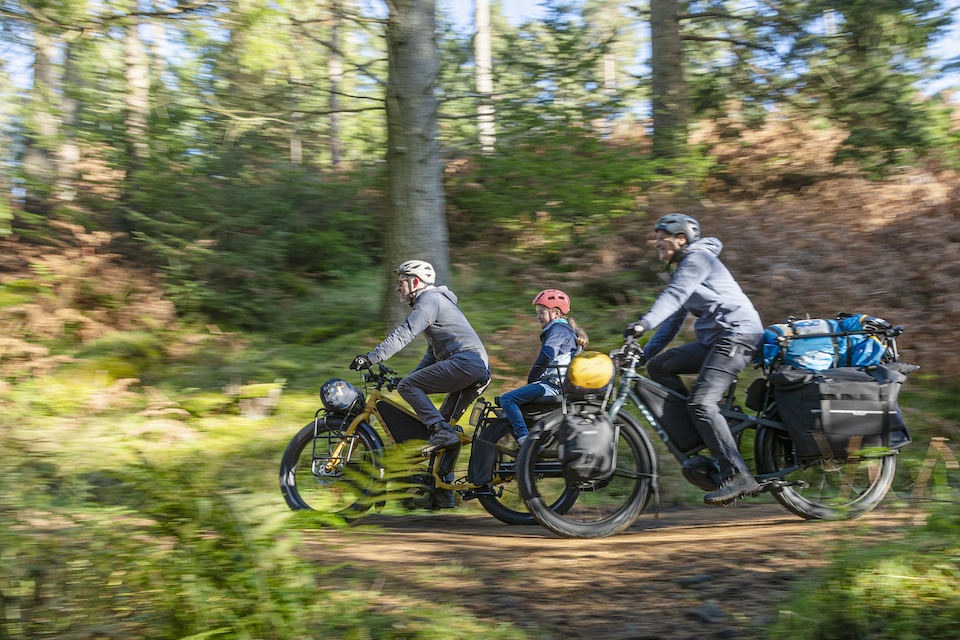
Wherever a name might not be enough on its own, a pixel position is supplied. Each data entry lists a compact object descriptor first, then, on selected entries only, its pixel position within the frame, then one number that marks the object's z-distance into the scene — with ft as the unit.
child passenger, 19.58
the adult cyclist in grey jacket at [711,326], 17.13
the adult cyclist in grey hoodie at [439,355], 20.22
